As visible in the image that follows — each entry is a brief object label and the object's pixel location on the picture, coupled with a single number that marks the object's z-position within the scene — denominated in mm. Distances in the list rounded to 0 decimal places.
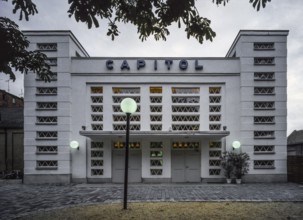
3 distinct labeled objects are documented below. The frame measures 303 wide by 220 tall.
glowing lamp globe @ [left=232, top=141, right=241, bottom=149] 18705
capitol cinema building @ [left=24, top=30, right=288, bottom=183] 19234
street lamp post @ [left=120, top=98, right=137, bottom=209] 9516
